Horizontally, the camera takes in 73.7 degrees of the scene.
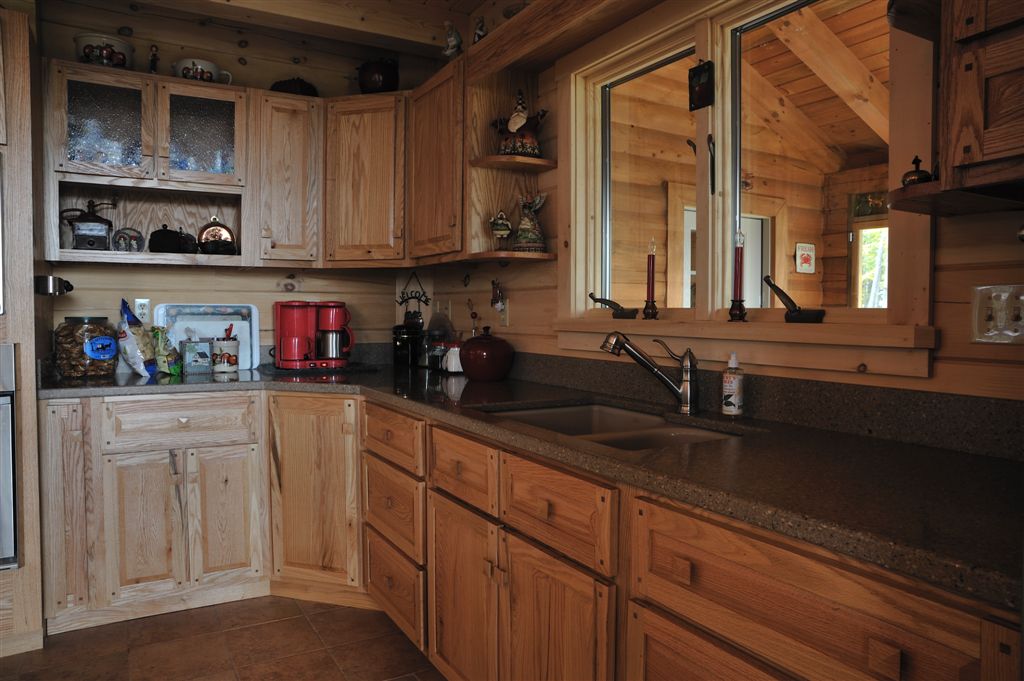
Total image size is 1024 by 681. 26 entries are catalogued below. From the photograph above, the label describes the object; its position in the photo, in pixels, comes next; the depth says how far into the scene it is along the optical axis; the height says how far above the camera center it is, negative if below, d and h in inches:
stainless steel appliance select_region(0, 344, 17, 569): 91.0 -19.8
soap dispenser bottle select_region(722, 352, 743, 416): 68.5 -7.1
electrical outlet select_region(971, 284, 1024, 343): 49.1 +0.3
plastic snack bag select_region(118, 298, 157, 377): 114.7 -4.7
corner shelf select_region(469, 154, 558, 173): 97.4 +22.4
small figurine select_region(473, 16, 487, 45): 106.6 +44.8
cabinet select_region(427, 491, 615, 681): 53.9 -26.7
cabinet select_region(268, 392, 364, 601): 105.2 -27.5
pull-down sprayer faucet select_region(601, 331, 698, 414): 72.1 -5.3
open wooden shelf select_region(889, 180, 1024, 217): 42.8 +7.9
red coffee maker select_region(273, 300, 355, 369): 121.6 -3.3
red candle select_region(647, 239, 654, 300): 85.3 +5.2
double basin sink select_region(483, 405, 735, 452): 69.8 -12.2
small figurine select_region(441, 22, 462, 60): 116.0 +46.6
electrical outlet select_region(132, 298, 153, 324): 121.5 +1.2
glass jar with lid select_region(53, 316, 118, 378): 108.7 -5.1
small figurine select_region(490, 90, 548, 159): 98.7 +27.1
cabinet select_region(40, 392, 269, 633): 97.7 -28.3
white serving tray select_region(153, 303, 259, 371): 124.7 -1.1
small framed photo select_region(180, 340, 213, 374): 119.3 -7.4
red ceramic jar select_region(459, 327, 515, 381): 104.7 -6.2
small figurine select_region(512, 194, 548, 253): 99.3 +11.8
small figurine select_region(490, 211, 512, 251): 100.9 +13.5
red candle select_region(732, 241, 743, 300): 71.9 +4.5
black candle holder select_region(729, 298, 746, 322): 71.8 +0.6
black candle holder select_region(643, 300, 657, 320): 84.8 +1.0
